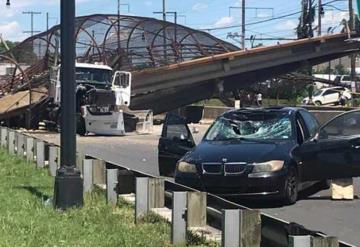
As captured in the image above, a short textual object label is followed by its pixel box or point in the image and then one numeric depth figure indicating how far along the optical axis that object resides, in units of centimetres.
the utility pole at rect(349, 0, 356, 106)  4955
